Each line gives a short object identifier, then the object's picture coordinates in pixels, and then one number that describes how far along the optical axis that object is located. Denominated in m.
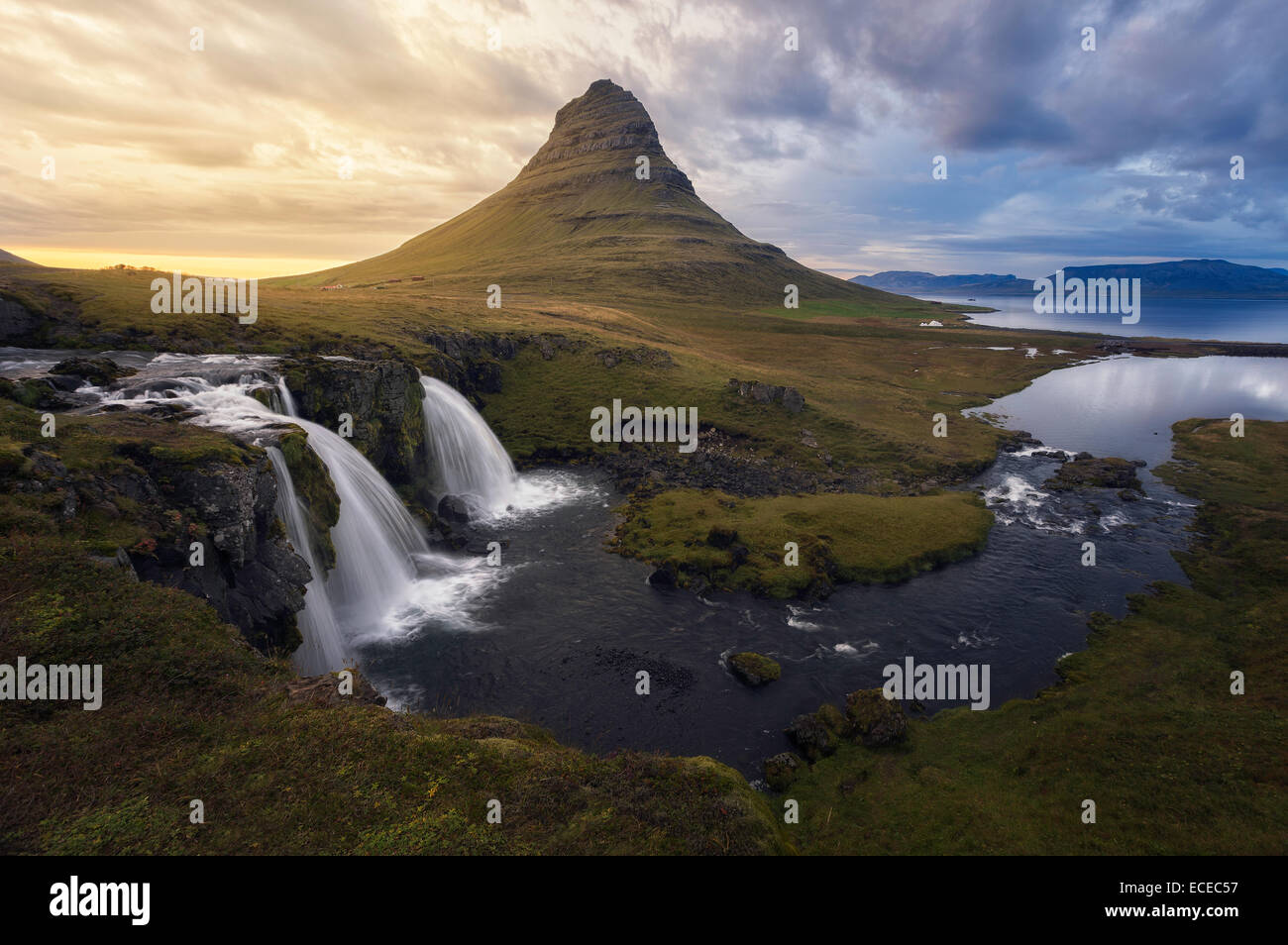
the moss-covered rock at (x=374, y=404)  41.62
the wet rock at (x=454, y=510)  45.38
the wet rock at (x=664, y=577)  36.22
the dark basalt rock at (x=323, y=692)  15.95
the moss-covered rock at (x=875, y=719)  23.28
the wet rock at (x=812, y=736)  22.83
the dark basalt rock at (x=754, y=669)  27.14
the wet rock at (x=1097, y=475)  54.97
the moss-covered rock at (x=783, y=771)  21.23
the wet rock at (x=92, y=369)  31.84
